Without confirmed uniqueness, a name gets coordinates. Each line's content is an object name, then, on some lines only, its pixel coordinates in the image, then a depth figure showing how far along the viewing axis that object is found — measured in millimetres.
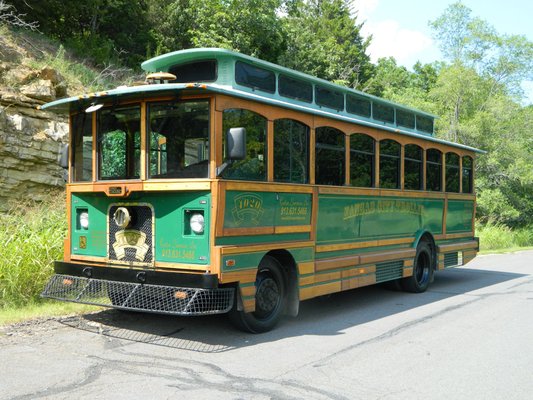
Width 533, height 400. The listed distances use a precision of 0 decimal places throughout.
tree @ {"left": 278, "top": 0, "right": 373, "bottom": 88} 26844
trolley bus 6387
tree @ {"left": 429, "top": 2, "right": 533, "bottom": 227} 27641
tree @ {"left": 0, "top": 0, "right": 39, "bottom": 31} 14875
